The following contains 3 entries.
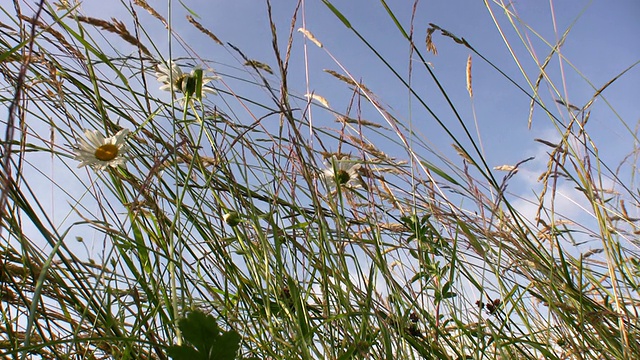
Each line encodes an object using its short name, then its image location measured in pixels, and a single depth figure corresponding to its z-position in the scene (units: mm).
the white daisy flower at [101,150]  941
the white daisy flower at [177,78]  1056
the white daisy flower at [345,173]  1166
